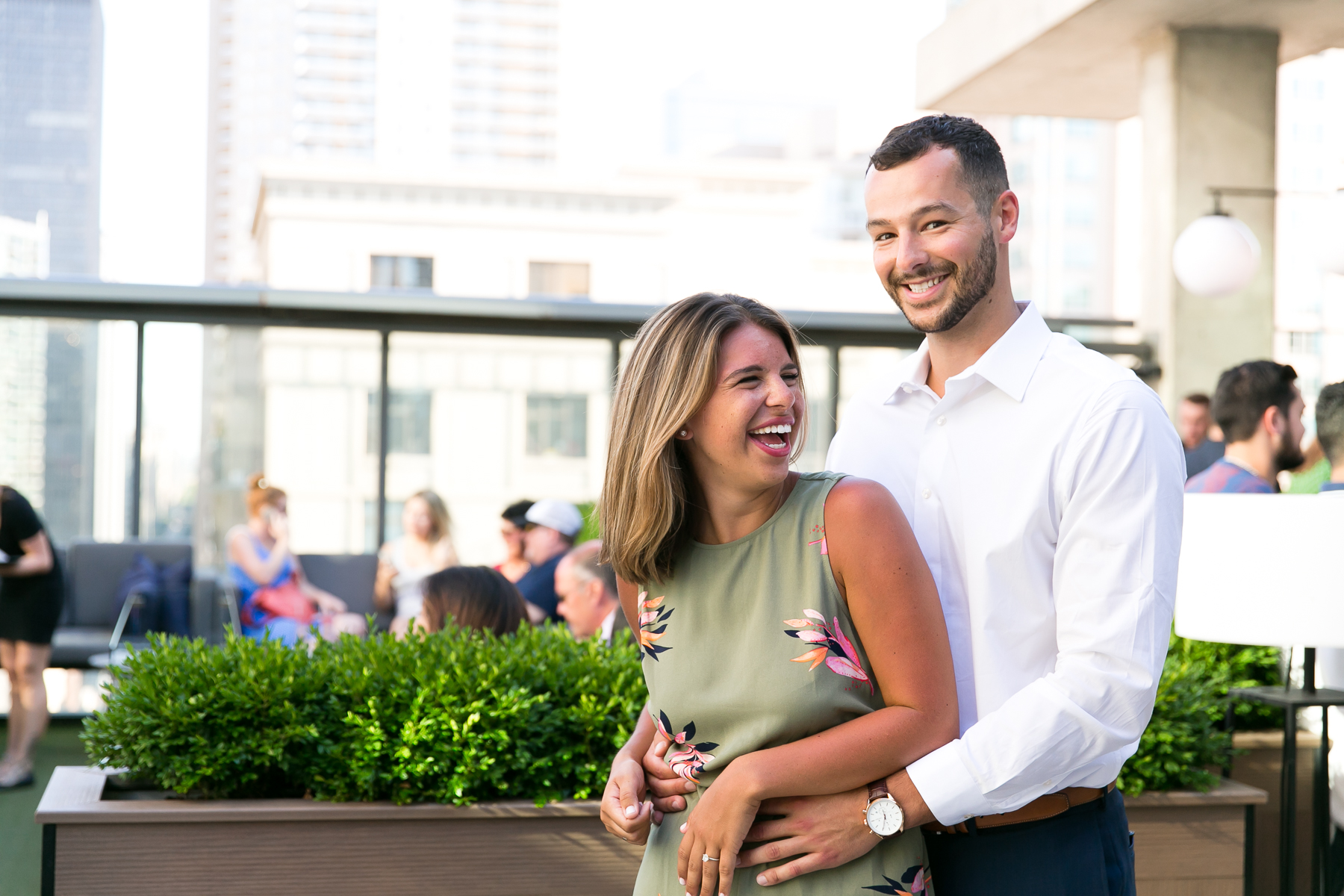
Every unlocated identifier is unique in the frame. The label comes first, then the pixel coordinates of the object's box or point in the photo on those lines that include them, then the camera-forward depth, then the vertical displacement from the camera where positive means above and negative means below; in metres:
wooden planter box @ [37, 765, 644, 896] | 2.45 -0.86
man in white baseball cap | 5.00 -0.45
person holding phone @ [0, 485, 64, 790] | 5.21 -0.82
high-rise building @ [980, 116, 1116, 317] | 100.06 +20.14
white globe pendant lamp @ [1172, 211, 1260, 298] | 6.35 +1.05
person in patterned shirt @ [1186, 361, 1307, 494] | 4.03 +0.11
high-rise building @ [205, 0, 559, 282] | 127.12 +37.21
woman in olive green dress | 1.36 -0.19
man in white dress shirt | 1.32 -0.11
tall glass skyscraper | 137.00 +38.18
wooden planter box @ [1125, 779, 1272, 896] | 2.75 -0.89
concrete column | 7.26 +1.77
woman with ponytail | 6.12 -0.79
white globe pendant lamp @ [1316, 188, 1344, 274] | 5.07 +0.94
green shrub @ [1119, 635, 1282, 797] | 2.77 -0.66
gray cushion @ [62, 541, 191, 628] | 6.52 -0.78
